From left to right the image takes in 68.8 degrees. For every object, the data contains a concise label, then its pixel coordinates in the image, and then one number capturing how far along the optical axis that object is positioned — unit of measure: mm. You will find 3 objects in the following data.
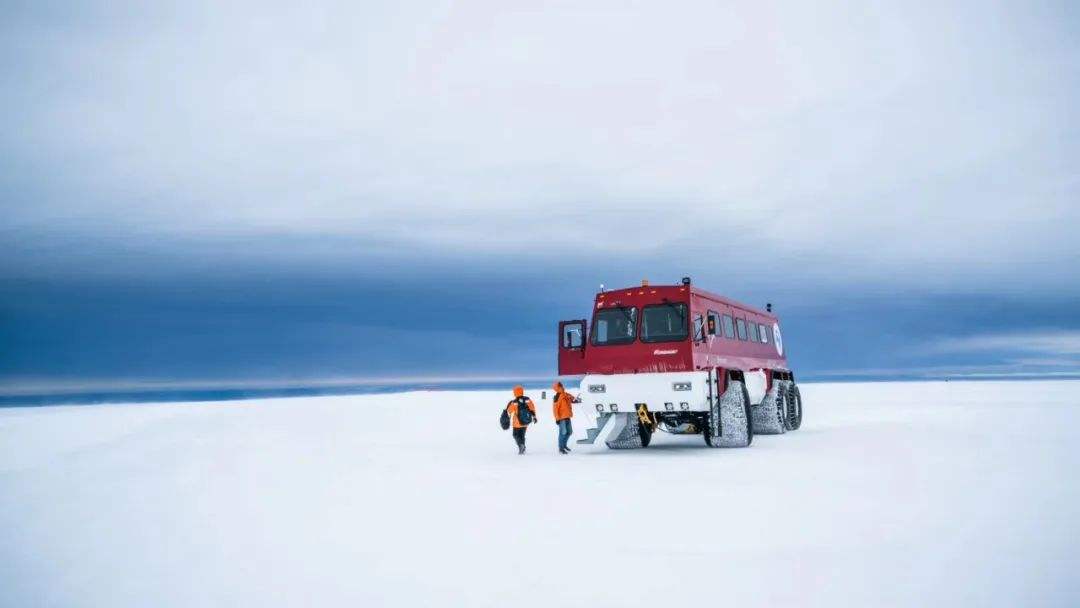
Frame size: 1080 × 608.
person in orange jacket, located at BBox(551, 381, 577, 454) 17062
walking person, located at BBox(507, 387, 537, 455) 16422
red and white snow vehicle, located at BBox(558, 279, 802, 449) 15789
